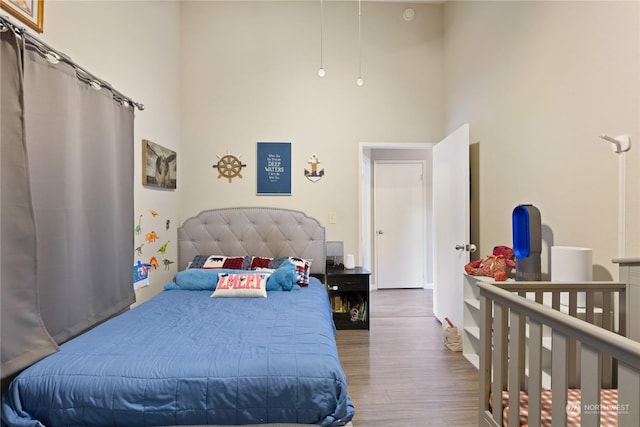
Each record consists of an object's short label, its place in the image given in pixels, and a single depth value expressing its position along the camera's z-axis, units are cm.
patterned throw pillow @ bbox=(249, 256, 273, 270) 352
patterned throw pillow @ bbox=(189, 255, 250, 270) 349
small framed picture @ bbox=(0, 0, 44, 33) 167
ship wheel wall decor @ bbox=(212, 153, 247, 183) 392
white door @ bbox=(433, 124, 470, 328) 310
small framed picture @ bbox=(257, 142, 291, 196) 393
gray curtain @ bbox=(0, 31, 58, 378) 150
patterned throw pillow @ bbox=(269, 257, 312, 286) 332
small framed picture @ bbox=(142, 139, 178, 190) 298
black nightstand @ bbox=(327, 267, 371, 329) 365
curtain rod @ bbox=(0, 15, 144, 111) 153
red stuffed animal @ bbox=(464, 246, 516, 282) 251
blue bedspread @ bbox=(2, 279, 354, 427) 150
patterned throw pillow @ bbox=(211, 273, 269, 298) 291
